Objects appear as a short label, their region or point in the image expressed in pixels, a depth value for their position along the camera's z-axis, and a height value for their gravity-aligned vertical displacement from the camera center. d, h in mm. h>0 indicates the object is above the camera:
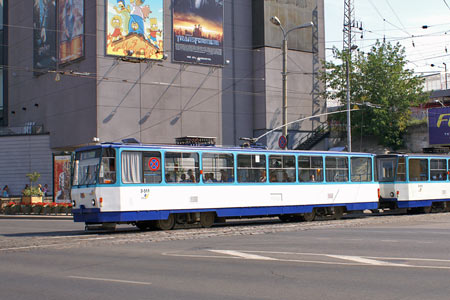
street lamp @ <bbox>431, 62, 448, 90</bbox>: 67594 +11222
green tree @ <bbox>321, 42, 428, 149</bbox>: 53031 +7401
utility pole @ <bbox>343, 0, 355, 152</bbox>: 77031 +18543
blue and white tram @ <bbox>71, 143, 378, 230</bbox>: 19875 -190
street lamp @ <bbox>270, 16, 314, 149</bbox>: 30431 +4209
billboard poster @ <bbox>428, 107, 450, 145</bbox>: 49719 +4032
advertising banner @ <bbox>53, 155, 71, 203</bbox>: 39188 +179
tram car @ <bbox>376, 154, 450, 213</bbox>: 30047 -236
